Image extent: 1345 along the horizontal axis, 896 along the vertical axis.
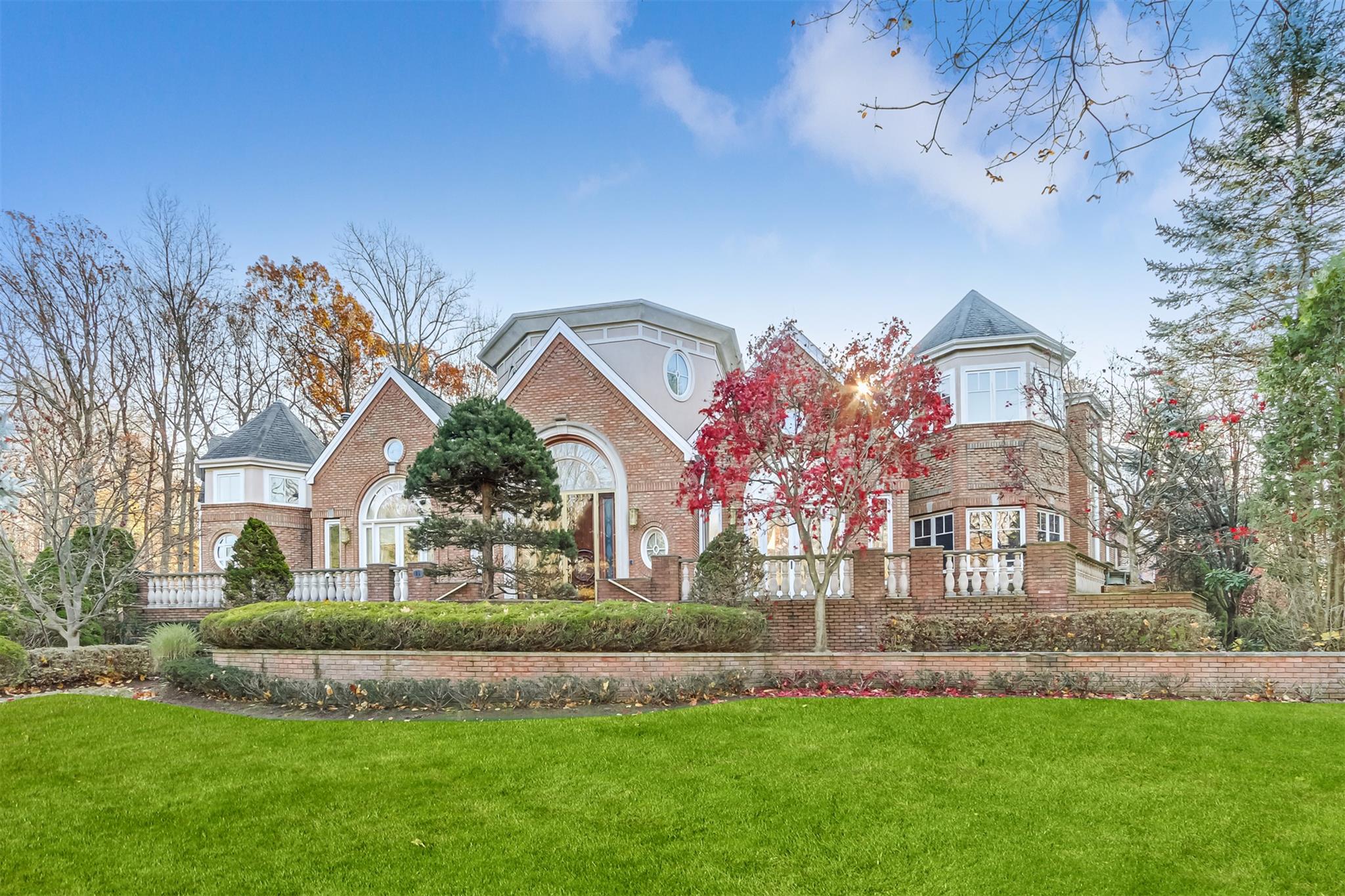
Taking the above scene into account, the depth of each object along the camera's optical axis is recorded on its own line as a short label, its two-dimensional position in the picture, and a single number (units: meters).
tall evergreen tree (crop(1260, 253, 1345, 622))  10.65
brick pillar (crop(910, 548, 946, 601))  12.88
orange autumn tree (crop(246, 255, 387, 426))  31.28
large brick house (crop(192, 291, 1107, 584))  17.38
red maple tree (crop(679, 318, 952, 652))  10.86
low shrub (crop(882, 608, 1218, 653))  10.04
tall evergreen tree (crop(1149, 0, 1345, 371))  14.20
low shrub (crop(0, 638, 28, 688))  11.11
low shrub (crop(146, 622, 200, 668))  12.16
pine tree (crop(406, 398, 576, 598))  12.88
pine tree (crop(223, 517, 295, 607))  16.08
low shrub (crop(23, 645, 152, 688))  11.79
